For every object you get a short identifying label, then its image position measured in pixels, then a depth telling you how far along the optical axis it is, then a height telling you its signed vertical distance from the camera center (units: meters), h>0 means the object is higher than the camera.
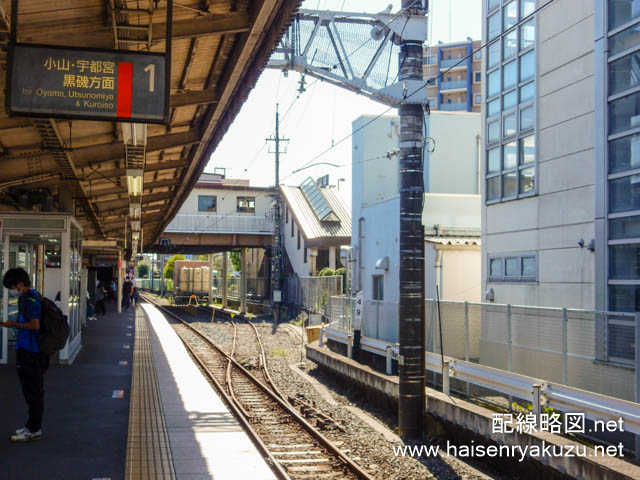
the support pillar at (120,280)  38.81 -0.51
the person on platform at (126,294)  44.13 -1.39
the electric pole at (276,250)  36.78 +1.17
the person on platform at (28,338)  7.93 -0.74
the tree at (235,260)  83.65 +1.41
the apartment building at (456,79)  74.81 +20.31
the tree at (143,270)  147.11 +0.19
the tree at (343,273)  34.35 +0.02
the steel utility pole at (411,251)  11.09 +0.35
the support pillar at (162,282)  79.05 -1.15
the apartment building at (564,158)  11.61 +2.23
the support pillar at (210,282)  62.09 -0.85
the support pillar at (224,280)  54.41 -0.59
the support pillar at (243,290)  47.81 -1.16
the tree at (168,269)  87.25 +0.33
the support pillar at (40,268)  16.80 +0.06
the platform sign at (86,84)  6.13 +1.60
